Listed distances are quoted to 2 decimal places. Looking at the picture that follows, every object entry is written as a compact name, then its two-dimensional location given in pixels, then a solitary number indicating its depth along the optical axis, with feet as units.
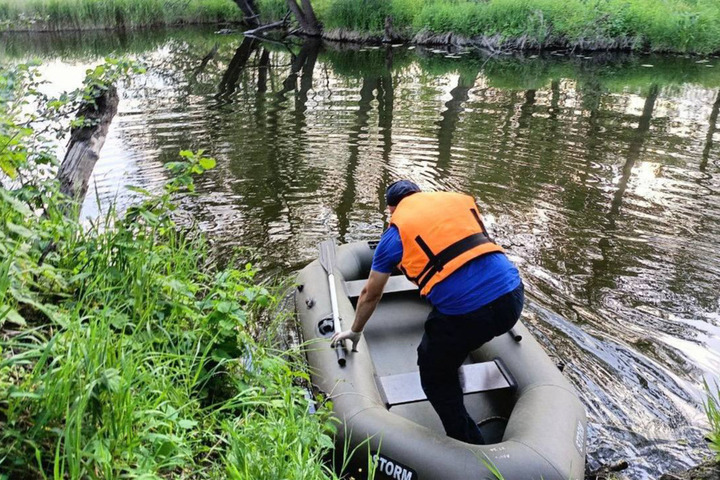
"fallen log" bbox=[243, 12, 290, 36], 62.28
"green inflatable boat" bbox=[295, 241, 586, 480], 7.70
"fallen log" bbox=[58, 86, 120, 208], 10.87
